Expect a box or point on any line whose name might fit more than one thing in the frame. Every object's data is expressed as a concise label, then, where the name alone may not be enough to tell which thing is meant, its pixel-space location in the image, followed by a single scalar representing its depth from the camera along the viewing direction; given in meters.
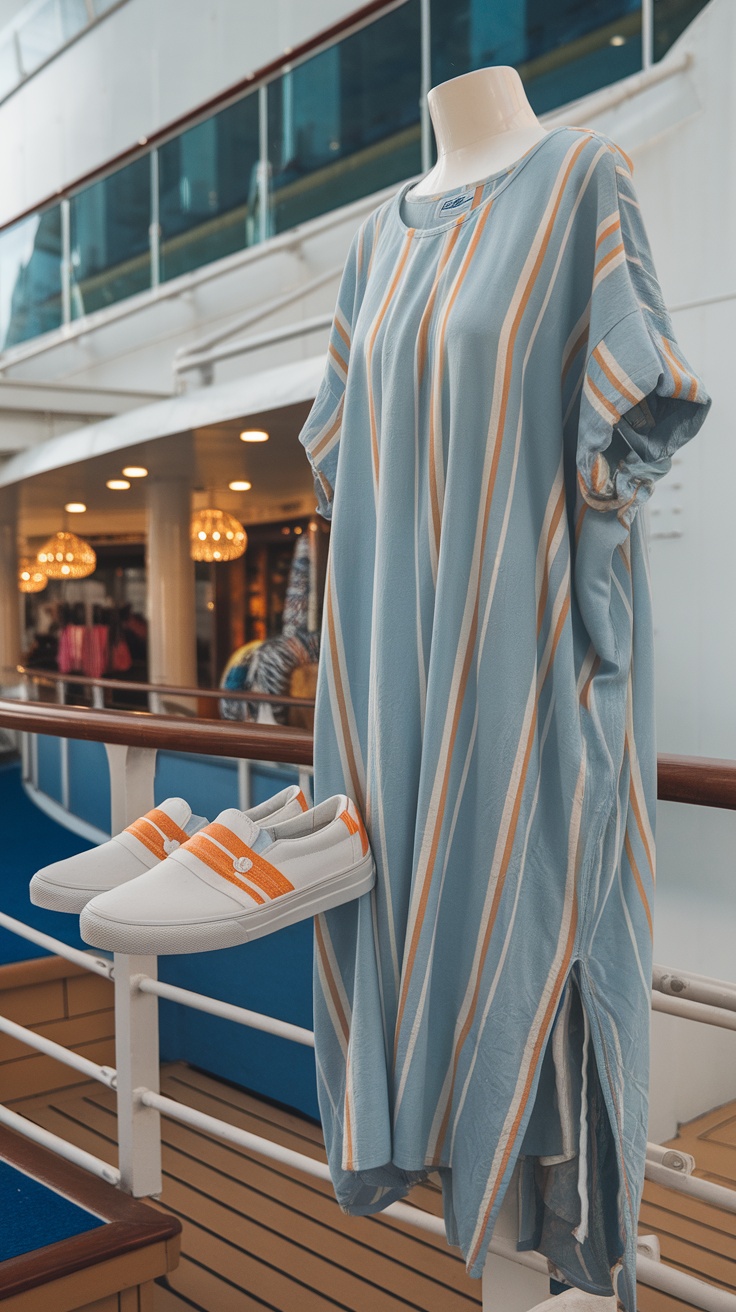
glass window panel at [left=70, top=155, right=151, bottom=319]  6.94
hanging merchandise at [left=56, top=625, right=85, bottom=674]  11.36
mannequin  0.96
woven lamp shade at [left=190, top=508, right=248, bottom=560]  8.09
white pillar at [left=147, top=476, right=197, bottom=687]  8.22
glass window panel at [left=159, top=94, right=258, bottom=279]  5.98
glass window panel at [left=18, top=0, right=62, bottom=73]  9.40
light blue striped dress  0.85
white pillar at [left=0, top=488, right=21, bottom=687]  12.03
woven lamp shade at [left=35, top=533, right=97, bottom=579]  9.07
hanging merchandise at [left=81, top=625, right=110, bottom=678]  11.59
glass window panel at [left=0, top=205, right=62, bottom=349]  7.80
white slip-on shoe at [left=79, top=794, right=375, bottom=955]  0.80
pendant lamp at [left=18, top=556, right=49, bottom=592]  11.34
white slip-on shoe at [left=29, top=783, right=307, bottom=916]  0.93
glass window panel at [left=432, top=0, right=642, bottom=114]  3.68
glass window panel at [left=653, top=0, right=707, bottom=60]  3.37
